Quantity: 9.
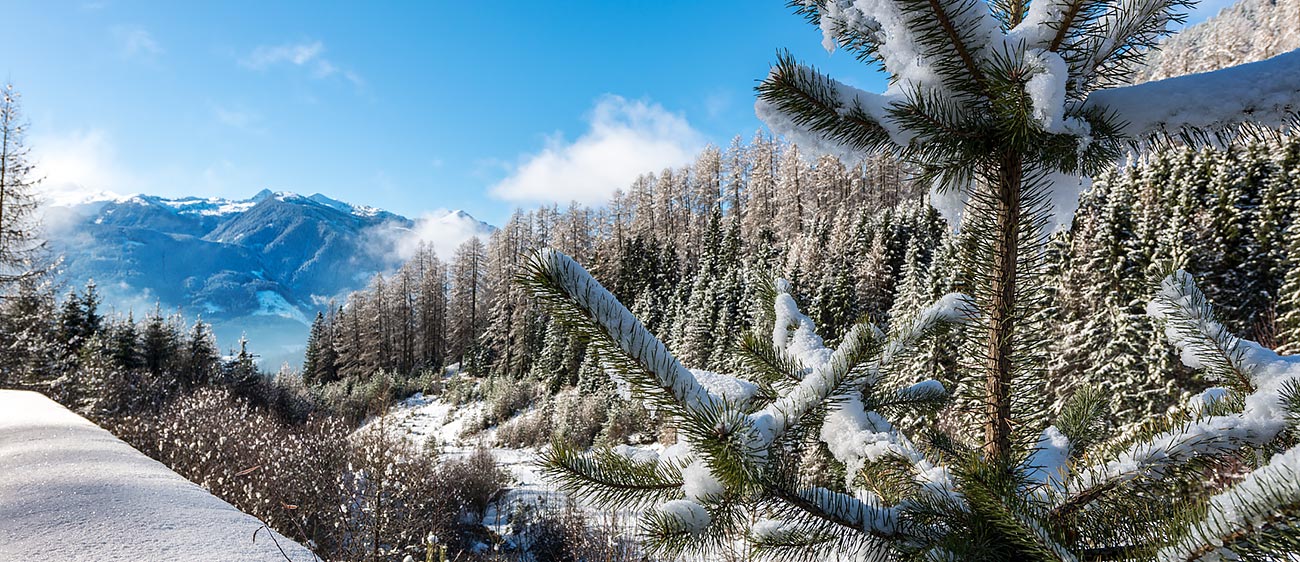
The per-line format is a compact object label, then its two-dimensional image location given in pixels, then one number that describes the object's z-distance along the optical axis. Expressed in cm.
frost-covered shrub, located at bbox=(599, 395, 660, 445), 1584
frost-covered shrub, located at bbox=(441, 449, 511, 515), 871
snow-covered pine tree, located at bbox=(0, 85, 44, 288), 1124
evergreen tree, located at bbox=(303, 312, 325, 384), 3956
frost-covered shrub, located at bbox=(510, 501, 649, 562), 549
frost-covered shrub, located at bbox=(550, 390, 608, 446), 1630
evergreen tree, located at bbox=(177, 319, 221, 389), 1802
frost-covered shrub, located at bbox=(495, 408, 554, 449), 1718
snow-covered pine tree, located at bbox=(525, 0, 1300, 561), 75
